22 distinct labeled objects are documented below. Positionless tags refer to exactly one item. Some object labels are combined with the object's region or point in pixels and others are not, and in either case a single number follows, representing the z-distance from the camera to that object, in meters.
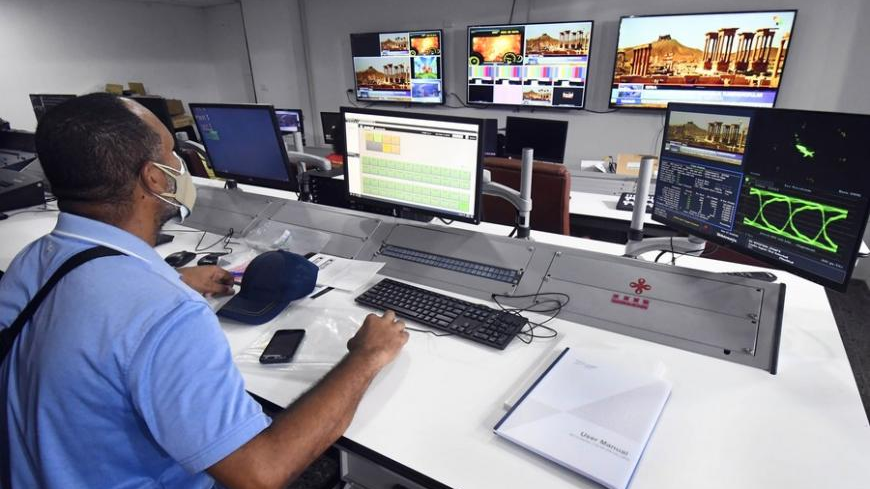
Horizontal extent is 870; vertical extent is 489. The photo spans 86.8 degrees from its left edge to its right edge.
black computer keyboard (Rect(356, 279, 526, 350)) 1.10
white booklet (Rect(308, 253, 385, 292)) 1.37
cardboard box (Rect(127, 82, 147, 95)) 5.85
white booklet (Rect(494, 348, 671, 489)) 0.75
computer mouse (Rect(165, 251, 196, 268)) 1.57
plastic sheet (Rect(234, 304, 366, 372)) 1.03
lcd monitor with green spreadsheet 1.33
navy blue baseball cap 1.21
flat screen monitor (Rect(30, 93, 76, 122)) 3.01
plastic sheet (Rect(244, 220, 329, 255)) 1.64
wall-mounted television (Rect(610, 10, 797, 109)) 3.32
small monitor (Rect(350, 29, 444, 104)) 4.68
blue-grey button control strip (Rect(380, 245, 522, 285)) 1.33
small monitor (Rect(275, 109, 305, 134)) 4.21
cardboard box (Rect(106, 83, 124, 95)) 5.69
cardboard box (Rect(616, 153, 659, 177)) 3.07
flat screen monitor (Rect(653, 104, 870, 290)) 0.90
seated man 0.64
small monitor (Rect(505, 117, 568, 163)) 3.30
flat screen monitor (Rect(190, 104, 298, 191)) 1.72
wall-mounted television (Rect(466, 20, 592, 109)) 3.97
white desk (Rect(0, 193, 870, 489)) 0.75
